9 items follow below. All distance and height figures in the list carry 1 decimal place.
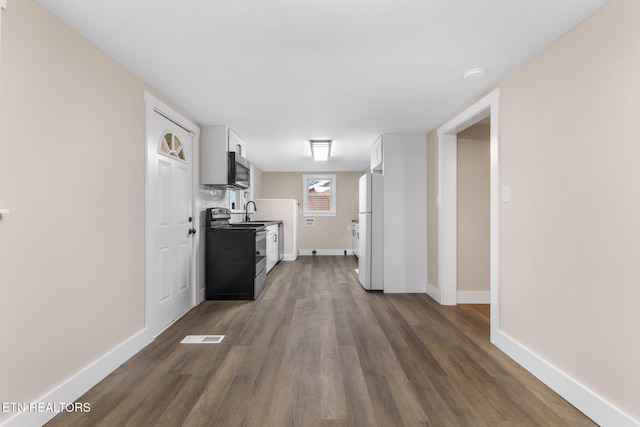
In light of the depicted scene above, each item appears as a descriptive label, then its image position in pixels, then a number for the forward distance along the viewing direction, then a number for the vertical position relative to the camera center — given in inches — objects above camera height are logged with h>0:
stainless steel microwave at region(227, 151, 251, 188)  162.9 +23.5
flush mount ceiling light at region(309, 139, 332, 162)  191.3 +42.2
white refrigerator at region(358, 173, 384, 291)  177.8 -9.2
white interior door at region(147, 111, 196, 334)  113.3 -2.8
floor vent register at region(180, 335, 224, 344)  108.7 -42.7
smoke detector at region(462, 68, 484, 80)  96.7 +43.2
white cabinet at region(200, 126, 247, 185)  159.3 +29.6
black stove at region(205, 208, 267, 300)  161.5 -24.0
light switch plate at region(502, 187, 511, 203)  99.7 +6.6
